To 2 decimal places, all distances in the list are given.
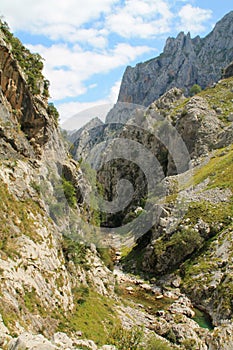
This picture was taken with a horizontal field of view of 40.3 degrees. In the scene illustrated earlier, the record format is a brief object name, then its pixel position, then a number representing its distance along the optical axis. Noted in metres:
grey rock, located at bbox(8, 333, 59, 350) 15.45
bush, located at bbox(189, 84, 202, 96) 182.09
